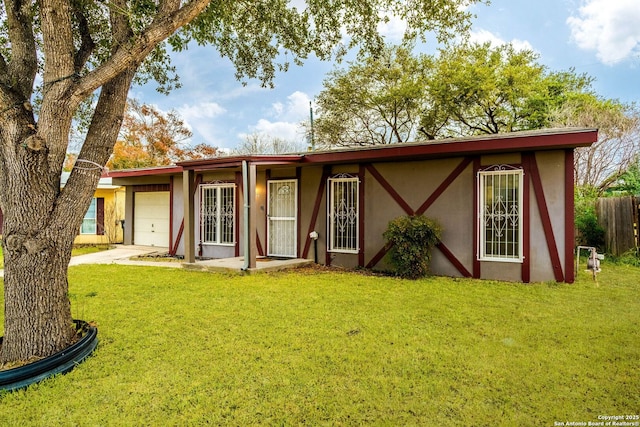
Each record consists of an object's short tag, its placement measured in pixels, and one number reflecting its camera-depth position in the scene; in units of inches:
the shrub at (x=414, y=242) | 256.5
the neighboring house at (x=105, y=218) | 532.1
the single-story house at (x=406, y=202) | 239.9
